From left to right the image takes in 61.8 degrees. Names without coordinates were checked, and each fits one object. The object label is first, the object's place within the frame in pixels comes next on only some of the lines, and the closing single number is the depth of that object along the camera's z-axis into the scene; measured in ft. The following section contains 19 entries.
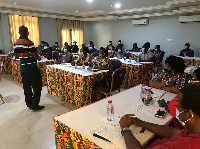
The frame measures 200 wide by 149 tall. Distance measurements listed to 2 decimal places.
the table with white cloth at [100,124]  4.10
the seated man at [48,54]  19.35
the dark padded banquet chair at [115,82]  10.54
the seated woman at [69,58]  17.08
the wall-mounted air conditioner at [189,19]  25.26
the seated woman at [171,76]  7.61
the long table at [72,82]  11.03
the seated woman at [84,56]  15.02
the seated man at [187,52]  23.22
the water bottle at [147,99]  6.03
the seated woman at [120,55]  20.38
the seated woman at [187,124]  3.02
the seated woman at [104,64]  11.14
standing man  9.89
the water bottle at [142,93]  6.53
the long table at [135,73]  15.40
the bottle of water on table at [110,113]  4.96
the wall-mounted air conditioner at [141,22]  30.99
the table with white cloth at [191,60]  18.80
